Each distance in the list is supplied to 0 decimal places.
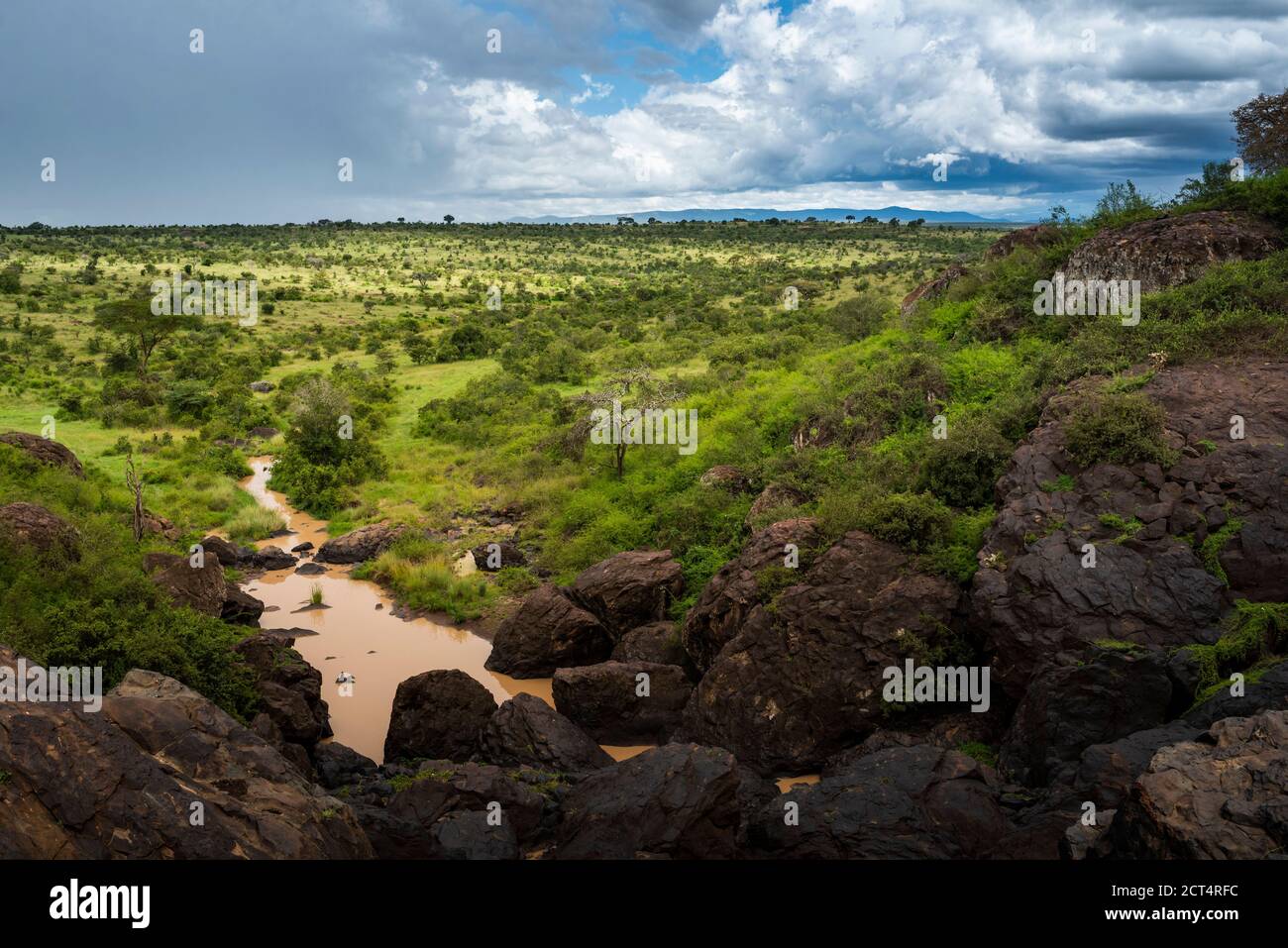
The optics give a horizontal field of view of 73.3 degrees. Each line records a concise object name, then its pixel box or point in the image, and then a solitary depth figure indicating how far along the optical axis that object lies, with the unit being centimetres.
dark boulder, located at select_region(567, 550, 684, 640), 1777
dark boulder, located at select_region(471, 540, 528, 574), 2273
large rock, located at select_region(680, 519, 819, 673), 1509
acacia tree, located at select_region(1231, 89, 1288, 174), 2498
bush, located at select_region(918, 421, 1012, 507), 1589
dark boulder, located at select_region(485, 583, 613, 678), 1747
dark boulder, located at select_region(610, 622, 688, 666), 1650
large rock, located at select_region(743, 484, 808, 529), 1888
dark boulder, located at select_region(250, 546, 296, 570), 2316
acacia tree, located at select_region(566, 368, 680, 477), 2714
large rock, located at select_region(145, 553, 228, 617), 1622
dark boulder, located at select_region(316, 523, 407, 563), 2364
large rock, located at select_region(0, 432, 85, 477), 2241
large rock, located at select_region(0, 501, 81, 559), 1456
